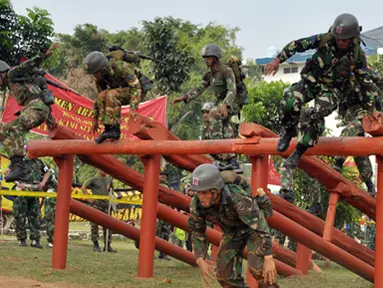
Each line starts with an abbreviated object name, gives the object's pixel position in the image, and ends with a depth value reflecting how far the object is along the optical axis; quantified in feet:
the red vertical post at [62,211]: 38.65
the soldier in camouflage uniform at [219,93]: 39.40
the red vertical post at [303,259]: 41.45
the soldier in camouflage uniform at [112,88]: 37.17
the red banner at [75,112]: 59.47
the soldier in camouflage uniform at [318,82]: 29.63
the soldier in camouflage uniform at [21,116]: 39.55
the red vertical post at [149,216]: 36.78
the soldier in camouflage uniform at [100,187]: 54.54
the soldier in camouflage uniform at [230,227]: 25.61
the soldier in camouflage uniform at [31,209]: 49.90
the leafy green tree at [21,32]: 60.44
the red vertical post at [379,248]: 29.58
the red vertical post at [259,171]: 34.88
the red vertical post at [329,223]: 32.58
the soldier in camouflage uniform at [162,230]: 54.60
